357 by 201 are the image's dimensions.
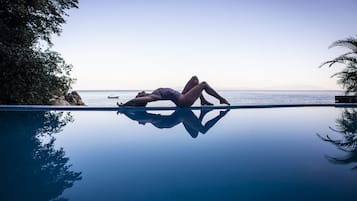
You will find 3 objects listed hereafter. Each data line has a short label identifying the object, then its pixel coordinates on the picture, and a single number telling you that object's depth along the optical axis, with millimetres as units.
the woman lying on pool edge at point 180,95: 4059
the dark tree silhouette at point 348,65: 7832
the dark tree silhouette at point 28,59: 5763
